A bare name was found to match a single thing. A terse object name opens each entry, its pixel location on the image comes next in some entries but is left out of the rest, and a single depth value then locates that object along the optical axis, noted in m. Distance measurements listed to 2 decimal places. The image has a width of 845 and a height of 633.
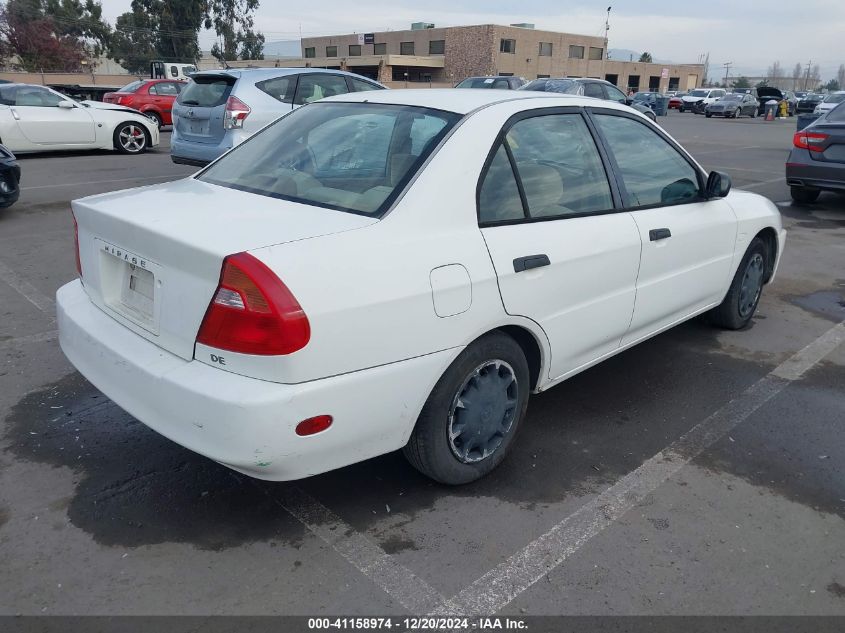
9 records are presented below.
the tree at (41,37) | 44.81
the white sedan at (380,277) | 2.40
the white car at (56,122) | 12.80
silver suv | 9.74
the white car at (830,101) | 21.87
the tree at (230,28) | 67.94
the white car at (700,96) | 44.66
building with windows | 63.56
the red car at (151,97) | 18.91
